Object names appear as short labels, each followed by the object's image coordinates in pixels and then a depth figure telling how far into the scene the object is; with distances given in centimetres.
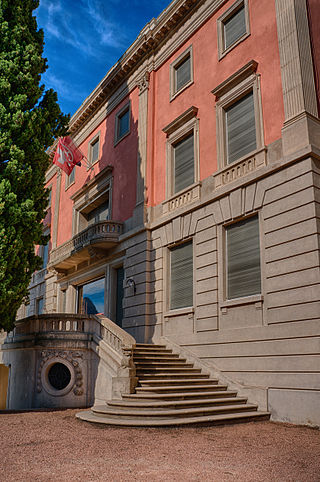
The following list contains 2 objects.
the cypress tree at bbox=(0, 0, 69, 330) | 1256
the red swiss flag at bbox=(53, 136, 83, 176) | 2112
